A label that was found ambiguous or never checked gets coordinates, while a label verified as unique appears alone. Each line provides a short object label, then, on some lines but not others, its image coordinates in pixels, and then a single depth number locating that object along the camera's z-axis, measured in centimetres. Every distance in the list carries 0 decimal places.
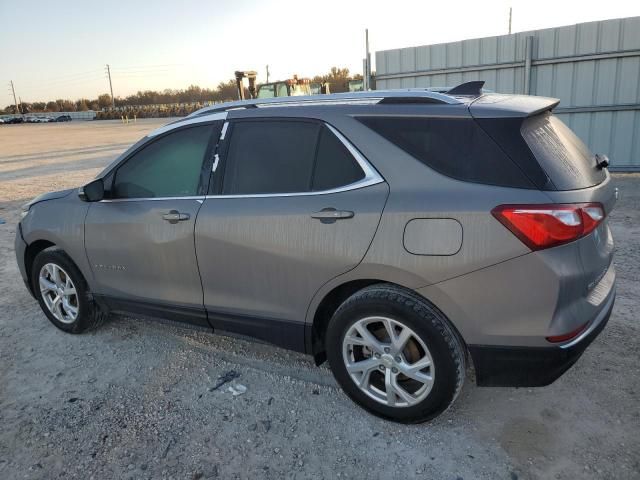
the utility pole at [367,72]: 1267
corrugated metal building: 934
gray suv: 241
